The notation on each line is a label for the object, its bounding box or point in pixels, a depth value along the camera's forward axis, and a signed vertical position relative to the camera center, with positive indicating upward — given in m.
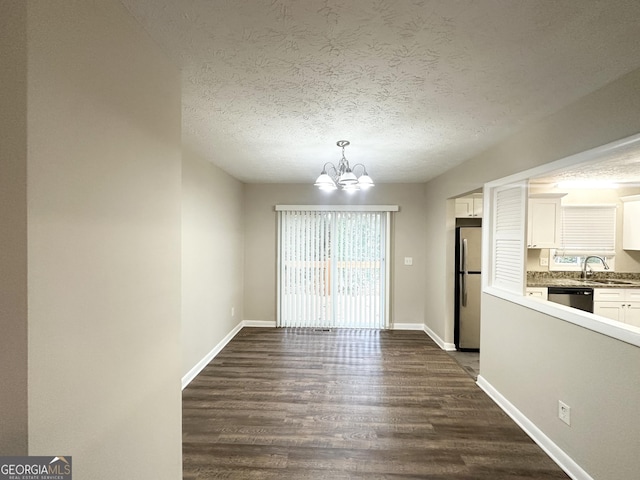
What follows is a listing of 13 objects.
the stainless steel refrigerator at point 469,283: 4.37 -0.60
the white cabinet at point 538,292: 3.92 -0.64
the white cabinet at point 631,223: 4.26 +0.24
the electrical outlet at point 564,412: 2.14 -1.19
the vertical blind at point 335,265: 5.41 -0.44
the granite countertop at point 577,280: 3.98 -0.55
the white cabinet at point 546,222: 4.34 +0.25
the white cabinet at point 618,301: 3.88 -0.75
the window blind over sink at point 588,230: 4.48 +0.15
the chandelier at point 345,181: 2.82 +0.53
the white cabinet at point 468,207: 4.48 +0.47
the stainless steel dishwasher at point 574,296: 3.89 -0.69
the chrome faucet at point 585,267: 4.50 -0.38
